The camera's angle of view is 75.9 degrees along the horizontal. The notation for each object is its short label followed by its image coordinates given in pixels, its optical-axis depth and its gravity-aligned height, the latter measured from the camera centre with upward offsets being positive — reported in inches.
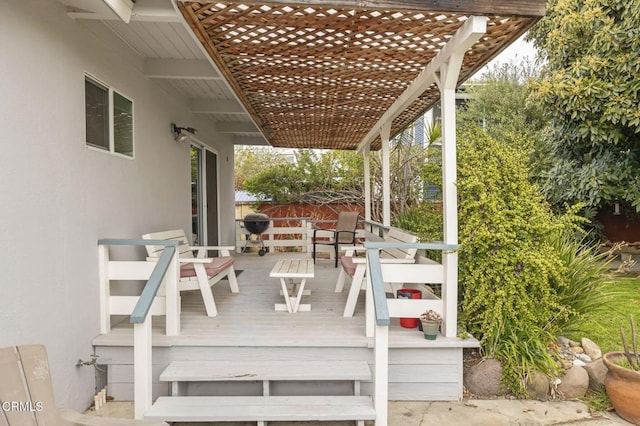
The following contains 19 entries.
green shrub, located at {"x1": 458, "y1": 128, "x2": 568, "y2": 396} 123.2 -21.3
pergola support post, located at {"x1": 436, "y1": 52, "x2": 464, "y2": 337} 122.9 -0.7
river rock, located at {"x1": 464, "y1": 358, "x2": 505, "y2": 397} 122.3 -54.2
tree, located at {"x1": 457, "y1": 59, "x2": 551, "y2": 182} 402.3 +99.5
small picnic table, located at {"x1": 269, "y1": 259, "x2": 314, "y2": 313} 153.9 -28.8
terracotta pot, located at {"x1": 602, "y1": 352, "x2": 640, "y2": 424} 106.9 -51.8
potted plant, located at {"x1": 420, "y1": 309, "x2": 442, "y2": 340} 123.1 -38.5
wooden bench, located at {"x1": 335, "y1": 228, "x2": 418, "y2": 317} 148.3 -24.5
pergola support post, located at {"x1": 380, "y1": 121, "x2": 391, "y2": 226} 204.0 +15.8
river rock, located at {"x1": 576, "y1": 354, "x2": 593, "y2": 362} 134.6 -53.2
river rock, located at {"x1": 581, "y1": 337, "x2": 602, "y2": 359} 137.3 -51.8
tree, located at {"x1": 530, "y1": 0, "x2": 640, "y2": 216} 244.5 +61.6
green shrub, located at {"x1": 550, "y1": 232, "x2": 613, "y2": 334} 139.3 -31.8
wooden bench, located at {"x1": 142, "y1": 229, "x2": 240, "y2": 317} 147.8 -27.7
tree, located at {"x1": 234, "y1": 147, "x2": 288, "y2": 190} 669.9 +62.6
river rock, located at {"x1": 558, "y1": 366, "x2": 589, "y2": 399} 121.2 -55.7
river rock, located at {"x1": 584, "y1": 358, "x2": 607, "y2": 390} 124.1 -53.9
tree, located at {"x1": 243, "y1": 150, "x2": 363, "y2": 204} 432.5 +19.9
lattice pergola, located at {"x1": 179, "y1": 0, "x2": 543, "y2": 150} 102.1 +44.6
